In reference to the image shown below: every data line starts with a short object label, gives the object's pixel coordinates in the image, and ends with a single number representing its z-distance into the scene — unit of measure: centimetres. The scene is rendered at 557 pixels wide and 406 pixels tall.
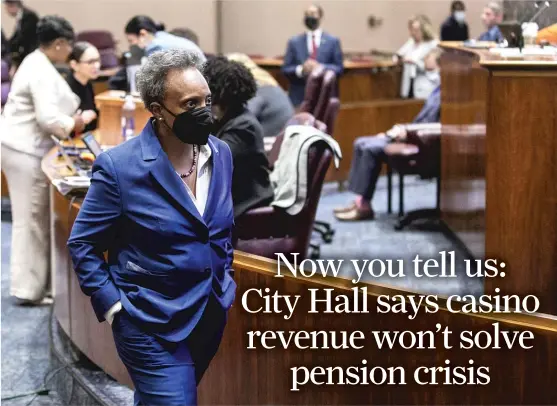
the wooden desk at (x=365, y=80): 887
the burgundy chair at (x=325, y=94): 611
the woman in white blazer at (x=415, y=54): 902
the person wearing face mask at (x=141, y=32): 650
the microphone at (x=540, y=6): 583
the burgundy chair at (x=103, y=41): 1061
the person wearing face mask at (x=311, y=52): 874
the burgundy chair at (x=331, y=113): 602
